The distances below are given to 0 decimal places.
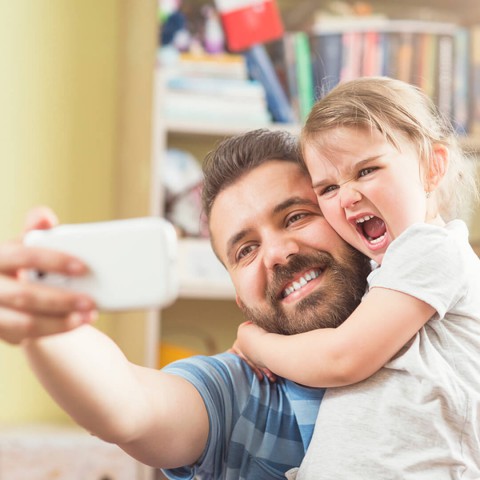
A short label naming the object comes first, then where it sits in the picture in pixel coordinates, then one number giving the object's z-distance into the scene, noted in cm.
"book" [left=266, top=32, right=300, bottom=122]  261
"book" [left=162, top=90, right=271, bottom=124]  249
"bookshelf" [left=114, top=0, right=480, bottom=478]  248
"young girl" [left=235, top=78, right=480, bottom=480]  95
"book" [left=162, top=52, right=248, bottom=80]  250
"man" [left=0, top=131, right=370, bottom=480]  85
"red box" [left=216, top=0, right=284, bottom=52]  257
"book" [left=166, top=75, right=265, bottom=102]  249
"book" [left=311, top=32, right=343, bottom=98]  257
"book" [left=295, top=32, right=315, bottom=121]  260
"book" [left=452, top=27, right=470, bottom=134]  265
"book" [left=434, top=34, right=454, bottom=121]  264
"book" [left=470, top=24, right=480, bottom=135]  266
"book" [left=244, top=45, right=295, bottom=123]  257
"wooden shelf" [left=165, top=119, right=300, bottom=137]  250
